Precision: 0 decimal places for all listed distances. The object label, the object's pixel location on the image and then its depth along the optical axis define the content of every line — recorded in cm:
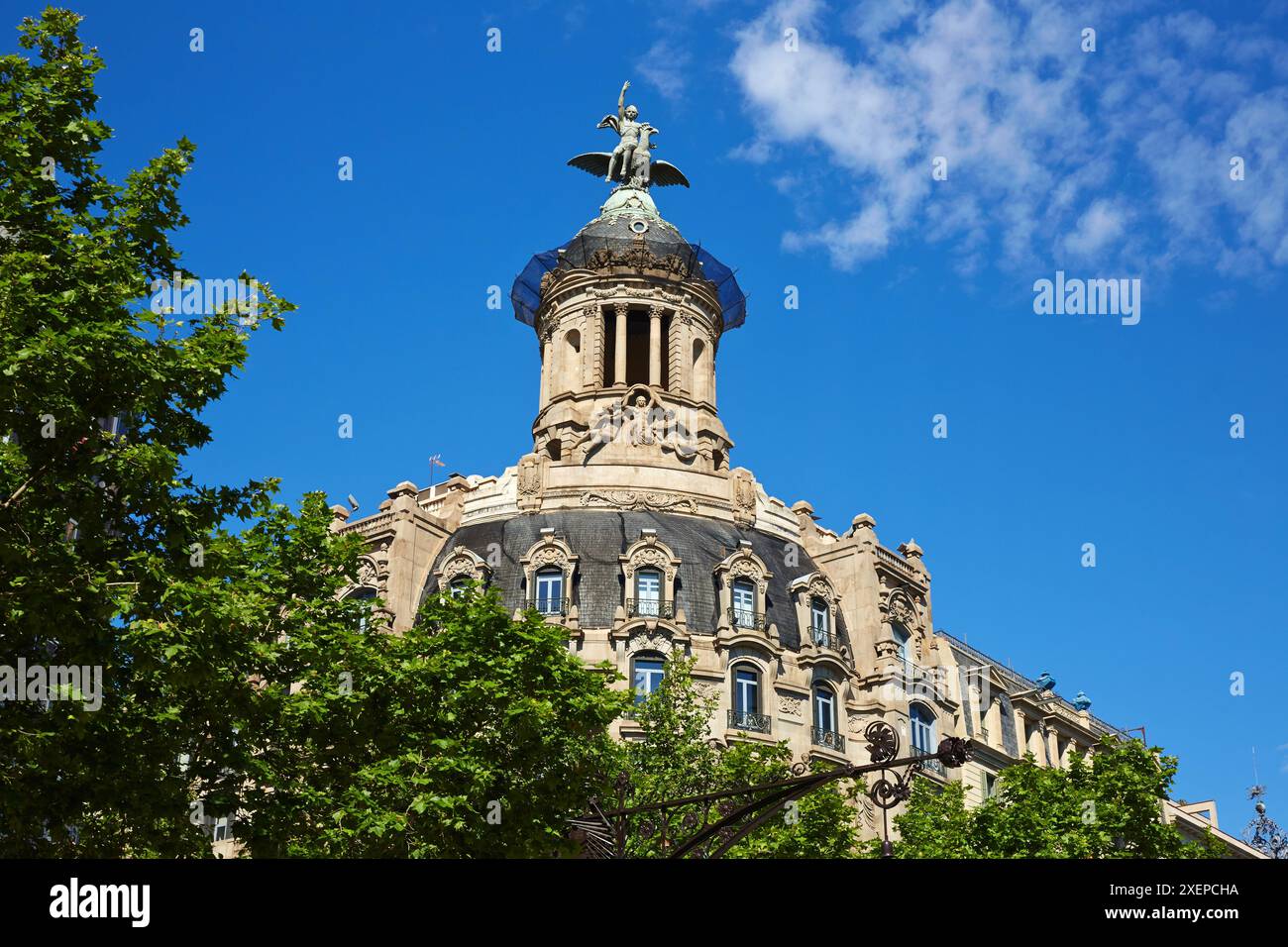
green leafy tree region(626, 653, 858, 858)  4281
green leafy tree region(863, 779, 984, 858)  4328
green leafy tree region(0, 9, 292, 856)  2036
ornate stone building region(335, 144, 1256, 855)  5509
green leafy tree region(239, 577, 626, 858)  2698
